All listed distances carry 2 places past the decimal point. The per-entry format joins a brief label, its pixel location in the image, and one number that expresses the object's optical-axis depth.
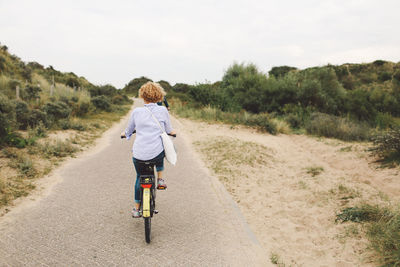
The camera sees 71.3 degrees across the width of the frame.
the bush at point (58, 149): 7.88
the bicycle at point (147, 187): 3.40
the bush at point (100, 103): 23.98
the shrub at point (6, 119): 7.44
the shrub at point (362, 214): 4.19
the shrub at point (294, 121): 15.82
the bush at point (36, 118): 10.12
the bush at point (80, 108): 16.68
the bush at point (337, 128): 12.52
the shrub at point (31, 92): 14.67
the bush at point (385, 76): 33.30
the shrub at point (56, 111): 12.14
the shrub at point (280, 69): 55.61
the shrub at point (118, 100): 38.12
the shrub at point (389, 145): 7.29
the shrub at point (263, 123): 14.30
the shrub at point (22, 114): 9.76
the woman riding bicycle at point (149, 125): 3.53
